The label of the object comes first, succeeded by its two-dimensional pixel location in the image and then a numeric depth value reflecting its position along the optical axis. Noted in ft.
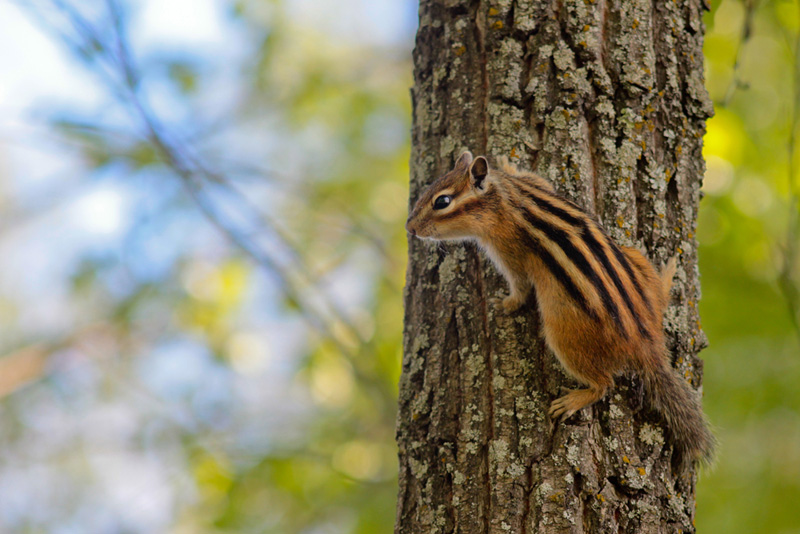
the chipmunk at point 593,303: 14.64
